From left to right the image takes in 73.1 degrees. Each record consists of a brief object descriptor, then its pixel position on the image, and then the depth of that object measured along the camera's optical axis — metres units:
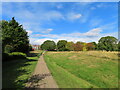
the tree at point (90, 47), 65.95
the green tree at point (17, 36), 19.74
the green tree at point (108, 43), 52.54
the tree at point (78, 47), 58.22
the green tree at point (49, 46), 79.78
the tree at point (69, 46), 60.59
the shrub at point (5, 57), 11.98
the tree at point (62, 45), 73.69
